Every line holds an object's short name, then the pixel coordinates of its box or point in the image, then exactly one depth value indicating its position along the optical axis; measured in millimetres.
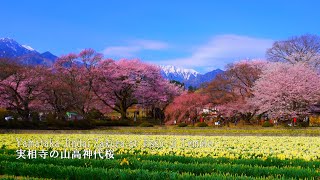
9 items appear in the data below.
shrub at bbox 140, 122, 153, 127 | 36694
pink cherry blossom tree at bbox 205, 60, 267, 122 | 41719
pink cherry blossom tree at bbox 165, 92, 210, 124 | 43219
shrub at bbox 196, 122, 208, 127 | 34812
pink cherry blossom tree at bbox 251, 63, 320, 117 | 39062
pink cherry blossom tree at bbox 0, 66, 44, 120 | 35000
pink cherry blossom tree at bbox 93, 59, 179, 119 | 47156
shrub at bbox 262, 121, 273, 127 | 33594
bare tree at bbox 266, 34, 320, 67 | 52562
